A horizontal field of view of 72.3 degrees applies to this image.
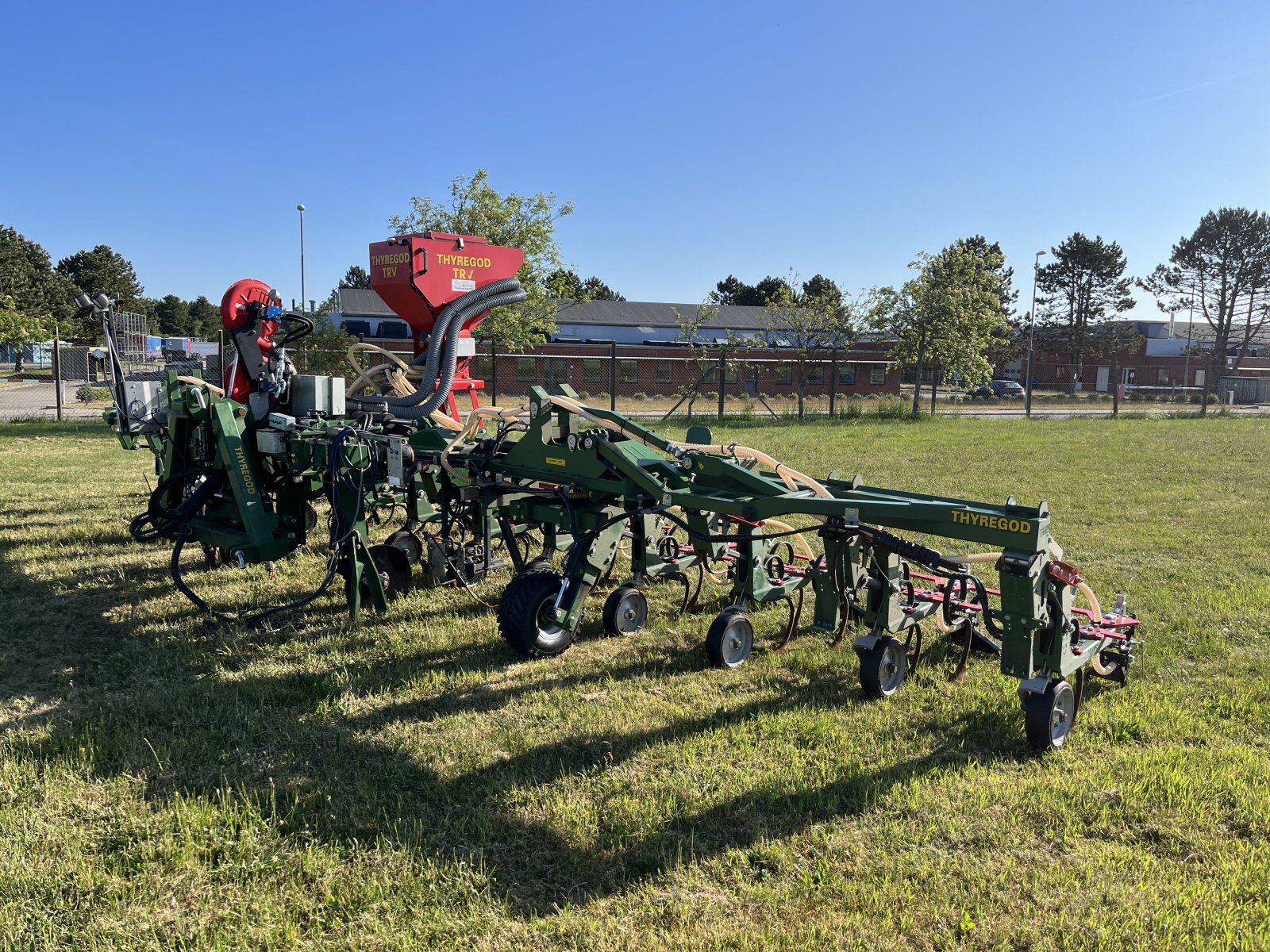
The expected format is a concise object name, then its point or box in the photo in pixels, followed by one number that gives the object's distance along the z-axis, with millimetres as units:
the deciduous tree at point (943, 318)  24141
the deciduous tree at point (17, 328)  22188
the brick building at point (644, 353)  31312
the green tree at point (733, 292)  77500
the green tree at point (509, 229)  20609
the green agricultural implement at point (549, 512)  3959
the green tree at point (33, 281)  42656
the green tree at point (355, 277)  80881
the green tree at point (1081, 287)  60406
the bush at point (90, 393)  23172
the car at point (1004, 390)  49750
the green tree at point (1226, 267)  49031
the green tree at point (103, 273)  56969
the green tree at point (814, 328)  25016
